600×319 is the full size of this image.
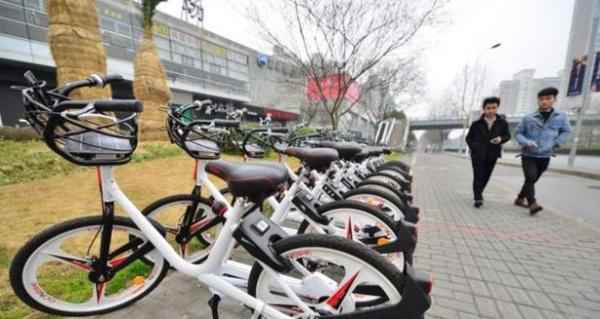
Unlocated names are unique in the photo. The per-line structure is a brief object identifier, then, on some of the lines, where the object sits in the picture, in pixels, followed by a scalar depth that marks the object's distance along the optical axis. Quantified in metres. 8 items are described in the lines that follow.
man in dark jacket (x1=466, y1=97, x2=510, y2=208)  4.28
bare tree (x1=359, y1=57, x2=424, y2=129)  10.98
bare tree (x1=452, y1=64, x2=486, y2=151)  24.36
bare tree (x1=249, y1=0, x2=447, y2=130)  6.73
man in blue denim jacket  4.02
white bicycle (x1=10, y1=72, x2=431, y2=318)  1.22
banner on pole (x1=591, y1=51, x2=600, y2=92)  10.28
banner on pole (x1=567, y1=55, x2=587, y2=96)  10.97
